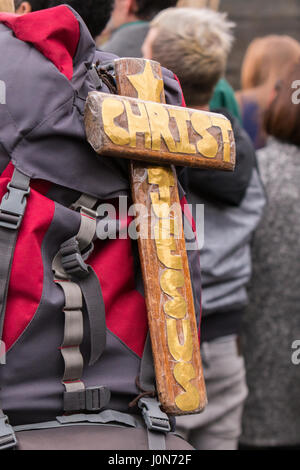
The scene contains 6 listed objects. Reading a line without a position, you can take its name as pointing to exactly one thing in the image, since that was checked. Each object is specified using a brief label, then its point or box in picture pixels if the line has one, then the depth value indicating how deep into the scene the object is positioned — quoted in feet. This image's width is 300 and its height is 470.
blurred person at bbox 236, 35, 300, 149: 8.13
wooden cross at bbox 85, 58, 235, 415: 4.51
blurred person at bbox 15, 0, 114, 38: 5.05
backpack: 4.38
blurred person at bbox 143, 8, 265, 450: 5.87
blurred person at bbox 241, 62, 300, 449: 6.98
